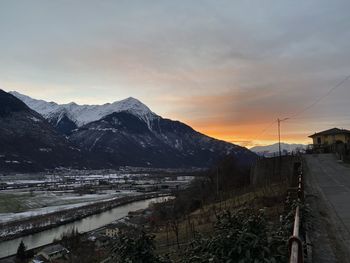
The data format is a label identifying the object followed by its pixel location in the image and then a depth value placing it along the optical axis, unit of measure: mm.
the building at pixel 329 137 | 76125
